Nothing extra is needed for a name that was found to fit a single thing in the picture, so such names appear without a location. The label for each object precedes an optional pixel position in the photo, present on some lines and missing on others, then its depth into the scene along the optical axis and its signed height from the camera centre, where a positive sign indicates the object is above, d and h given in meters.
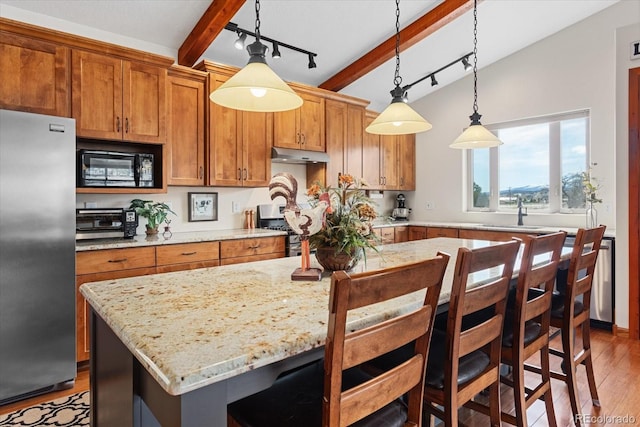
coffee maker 5.54 +0.00
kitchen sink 4.10 -0.19
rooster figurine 1.57 -0.02
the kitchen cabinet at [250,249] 3.28 -0.36
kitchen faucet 4.41 -0.05
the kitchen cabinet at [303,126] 4.02 +0.94
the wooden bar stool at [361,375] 0.86 -0.44
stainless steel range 4.20 -0.08
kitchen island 0.81 -0.32
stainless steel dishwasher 3.44 -0.73
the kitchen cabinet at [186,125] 3.32 +0.77
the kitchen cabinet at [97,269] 2.62 -0.42
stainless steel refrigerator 2.23 -0.27
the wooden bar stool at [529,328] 1.57 -0.57
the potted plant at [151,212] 3.21 -0.02
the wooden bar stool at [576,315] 1.89 -0.58
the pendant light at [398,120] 2.11 +0.53
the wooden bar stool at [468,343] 1.21 -0.47
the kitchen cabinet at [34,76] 2.47 +0.92
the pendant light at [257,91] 1.50 +0.53
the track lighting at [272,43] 3.21 +1.56
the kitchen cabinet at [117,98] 2.78 +0.88
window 4.18 +0.53
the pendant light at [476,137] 2.56 +0.50
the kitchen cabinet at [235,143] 3.51 +0.66
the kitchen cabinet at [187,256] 2.93 -0.37
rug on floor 2.09 -1.19
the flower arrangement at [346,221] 1.62 -0.05
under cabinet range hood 3.92 +0.59
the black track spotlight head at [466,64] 4.20 +1.63
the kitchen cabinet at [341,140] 4.48 +0.87
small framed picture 3.73 +0.04
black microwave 2.85 +0.33
